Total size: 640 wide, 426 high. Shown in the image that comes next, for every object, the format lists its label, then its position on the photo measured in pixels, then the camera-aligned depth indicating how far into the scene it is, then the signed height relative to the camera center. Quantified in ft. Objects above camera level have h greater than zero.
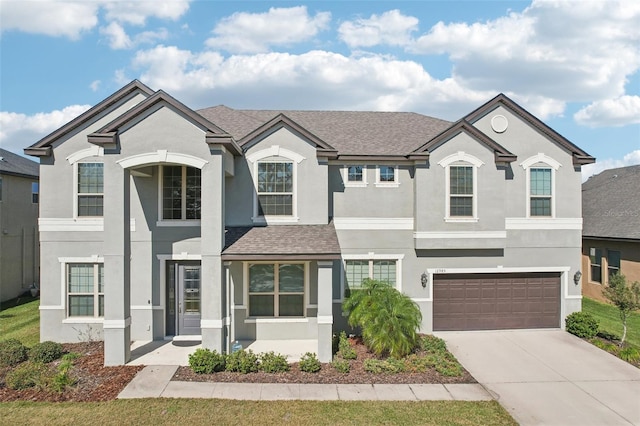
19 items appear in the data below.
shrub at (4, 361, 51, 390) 29.50 -12.19
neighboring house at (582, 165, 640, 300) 57.52 -2.60
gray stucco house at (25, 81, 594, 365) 35.01 -0.80
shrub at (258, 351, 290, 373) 32.50 -12.20
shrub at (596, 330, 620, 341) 42.39 -12.96
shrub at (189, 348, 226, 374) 31.96 -11.83
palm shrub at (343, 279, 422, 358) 35.40 -9.46
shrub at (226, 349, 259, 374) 32.37 -12.06
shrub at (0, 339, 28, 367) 33.86 -11.92
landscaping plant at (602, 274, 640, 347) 39.06 -7.88
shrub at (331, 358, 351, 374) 32.71 -12.51
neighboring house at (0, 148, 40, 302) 63.52 -2.00
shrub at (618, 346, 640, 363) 36.24 -12.78
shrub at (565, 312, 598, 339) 42.50 -11.82
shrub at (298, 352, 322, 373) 32.55 -12.25
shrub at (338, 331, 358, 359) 35.70 -12.27
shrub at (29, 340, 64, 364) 35.04 -12.19
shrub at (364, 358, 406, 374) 32.89 -12.53
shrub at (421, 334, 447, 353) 37.55 -12.43
